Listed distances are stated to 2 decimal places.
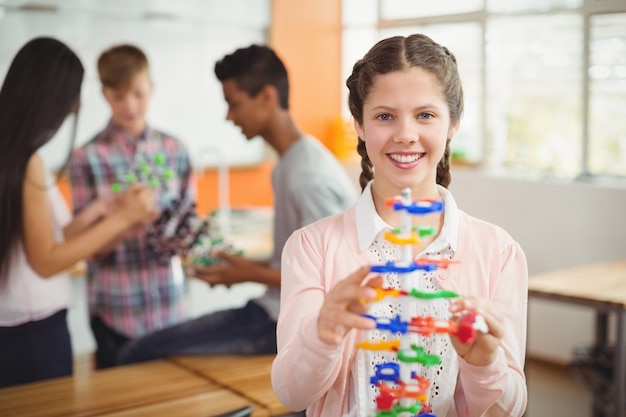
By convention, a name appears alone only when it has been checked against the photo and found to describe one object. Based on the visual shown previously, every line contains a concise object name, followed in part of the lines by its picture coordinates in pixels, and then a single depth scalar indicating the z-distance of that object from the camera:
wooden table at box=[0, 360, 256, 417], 2.23
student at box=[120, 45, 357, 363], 2.58
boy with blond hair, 3.27
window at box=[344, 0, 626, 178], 5.18
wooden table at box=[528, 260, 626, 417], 3.24
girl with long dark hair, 2.43
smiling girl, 1.45
